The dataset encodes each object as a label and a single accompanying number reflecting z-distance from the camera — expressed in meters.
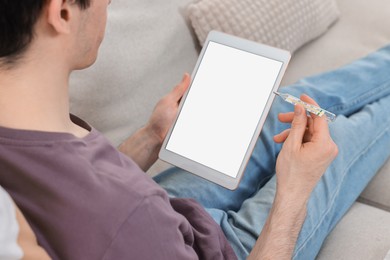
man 1.21
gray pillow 1.78
